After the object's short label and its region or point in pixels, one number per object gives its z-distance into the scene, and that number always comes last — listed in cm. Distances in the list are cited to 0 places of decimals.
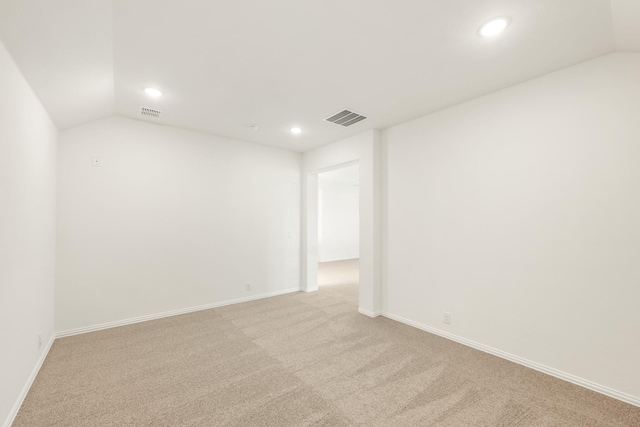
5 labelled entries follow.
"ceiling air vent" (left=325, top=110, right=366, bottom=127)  346
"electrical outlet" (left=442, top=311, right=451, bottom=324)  319
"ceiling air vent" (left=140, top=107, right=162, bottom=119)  336
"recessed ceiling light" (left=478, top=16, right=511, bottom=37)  183
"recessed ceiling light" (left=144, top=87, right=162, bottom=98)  283
